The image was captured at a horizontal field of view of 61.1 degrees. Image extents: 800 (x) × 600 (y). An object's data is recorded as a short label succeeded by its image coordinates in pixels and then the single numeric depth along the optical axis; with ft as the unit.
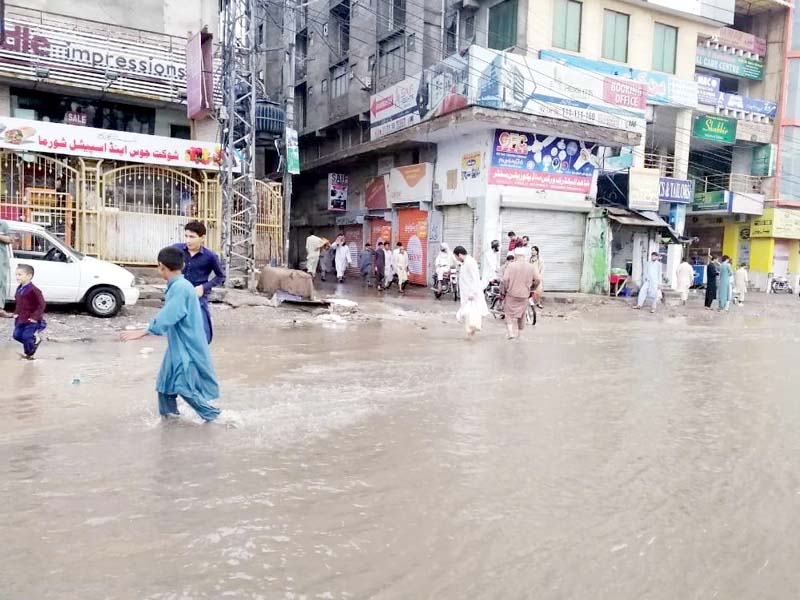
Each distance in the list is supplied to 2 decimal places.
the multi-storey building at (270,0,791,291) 62.75
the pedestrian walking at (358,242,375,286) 70.51
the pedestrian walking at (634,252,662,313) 59.52
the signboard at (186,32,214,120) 51.37
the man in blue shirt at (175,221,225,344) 20.92
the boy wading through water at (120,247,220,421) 16.11
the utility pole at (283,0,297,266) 63.00
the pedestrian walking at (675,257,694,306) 68.44
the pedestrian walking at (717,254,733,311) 63.79
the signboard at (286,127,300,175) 60.80
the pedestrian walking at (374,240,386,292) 66.18
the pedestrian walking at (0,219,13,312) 33.81
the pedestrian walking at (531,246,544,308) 50.11
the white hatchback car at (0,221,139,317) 36.06
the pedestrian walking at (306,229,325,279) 71.56
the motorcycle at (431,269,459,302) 58.80
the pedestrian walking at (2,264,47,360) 25.53
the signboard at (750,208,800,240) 95.50
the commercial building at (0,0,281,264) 50.88
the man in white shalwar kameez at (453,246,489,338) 36.11
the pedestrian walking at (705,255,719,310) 64.44
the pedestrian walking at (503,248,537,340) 36.29
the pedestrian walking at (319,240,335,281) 83.90
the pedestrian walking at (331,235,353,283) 74.08
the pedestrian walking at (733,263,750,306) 76.95
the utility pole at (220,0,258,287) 46.14
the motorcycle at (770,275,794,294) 98.17
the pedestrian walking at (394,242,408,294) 65.16
